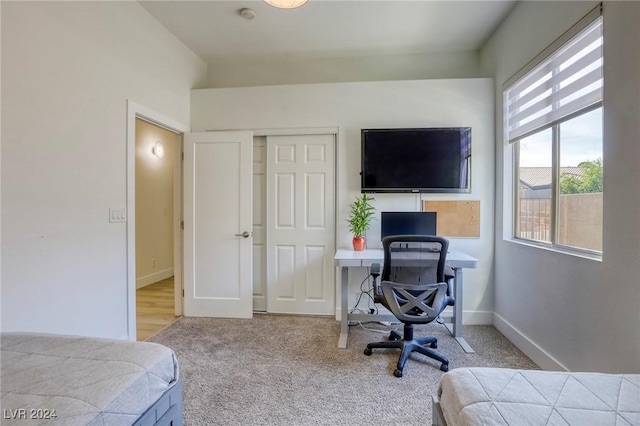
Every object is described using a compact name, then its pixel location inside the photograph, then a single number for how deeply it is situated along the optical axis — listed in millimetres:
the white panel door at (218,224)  3182
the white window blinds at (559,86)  1770
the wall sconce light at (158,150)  4496
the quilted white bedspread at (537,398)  854
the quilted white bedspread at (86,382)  834
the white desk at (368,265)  2545
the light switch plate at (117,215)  2271
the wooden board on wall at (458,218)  3006
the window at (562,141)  1780
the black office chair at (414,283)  2148
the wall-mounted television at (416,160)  2951
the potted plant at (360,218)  2959
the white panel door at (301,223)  3199
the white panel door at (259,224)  3346
